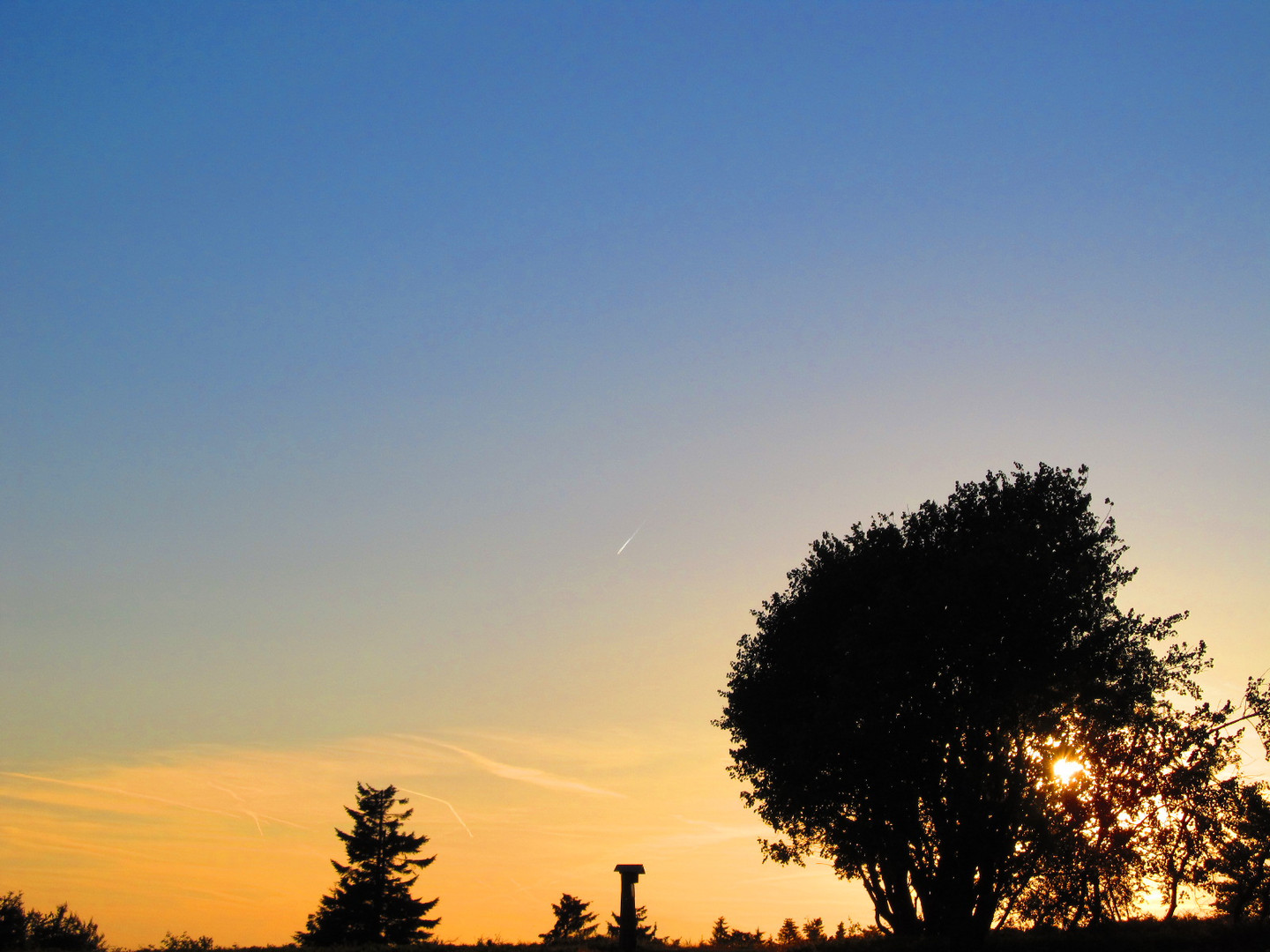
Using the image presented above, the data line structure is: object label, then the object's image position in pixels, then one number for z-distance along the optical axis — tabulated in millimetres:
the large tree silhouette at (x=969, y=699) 32281
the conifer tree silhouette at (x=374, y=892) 76500
